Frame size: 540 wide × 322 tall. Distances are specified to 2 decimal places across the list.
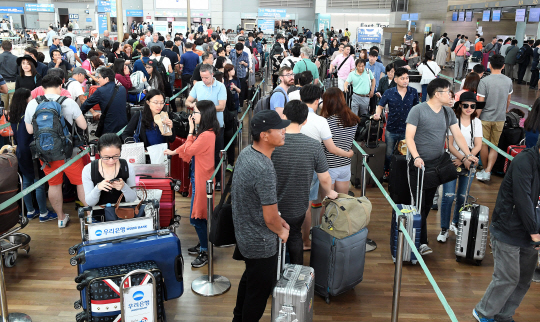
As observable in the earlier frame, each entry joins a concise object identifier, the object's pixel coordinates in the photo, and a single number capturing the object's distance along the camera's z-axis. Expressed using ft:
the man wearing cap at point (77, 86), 21.20
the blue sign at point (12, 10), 118.80
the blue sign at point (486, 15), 63.00
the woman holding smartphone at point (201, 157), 14.15
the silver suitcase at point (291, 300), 9.62
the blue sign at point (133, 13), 117.22
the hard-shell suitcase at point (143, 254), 9.91
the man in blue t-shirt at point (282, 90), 18.28
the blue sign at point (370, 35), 58.29
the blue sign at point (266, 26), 80.18
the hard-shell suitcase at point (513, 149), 21.43
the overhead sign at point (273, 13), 104.01
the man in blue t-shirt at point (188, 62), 32.81
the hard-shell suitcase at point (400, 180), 15.42
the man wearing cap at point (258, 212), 8.89
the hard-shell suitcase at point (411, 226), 14.15
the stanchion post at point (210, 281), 12.65
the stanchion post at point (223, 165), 14.76
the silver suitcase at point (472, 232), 14.39
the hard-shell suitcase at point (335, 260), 12.06
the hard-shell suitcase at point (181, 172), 20.13
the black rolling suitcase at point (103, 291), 9.37
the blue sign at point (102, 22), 53.42
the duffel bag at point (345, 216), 12.03
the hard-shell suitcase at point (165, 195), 13.97
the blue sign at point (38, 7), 123.65
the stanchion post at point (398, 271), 10.39
